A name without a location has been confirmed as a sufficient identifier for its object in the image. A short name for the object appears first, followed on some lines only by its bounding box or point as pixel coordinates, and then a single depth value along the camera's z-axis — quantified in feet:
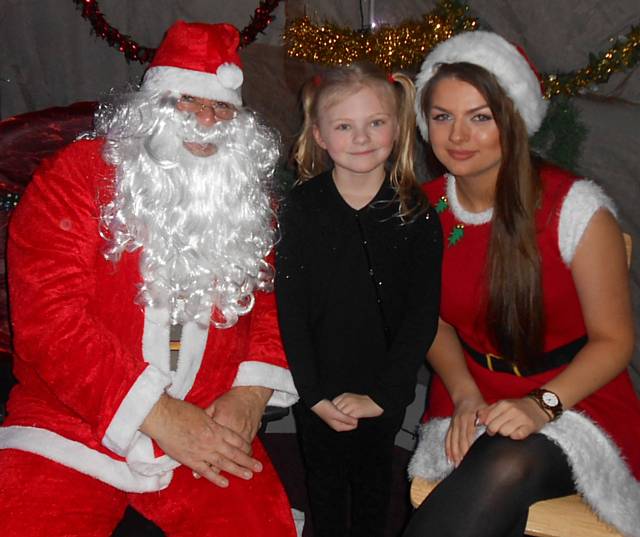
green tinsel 8.99
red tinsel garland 10.50
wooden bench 5.46
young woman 5.58
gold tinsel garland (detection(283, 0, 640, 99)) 8.77
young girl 6.25
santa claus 5.40
